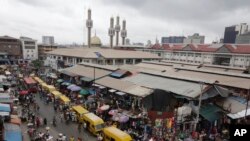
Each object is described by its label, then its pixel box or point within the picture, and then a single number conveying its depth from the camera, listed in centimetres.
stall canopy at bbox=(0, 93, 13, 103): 2068
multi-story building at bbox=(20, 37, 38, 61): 9031
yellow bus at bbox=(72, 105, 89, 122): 2492
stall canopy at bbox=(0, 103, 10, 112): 1749
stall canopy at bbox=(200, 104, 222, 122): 2288
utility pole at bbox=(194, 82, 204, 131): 2173
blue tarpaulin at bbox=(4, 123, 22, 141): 1700
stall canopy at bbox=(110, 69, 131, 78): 3744
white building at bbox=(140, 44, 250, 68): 6045
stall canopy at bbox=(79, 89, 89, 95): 3494
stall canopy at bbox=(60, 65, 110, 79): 4039
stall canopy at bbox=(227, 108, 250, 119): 2134
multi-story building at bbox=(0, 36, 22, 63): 8244
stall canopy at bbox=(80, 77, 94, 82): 3829
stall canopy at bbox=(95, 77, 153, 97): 2777
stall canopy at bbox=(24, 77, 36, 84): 4098
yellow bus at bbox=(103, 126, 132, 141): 1836
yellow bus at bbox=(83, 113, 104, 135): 2189
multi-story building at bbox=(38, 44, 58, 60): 10111
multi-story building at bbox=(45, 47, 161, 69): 5703
